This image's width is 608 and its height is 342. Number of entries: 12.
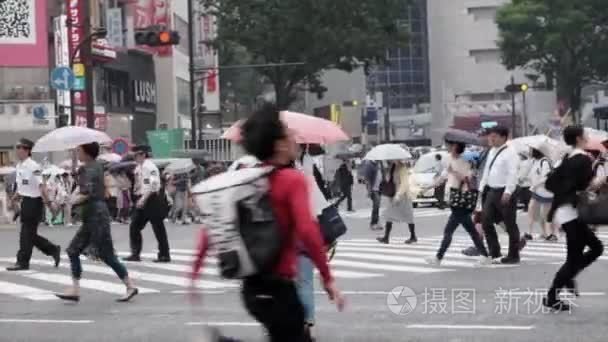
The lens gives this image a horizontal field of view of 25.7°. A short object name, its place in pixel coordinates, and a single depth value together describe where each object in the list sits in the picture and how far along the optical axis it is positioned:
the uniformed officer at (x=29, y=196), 16.89
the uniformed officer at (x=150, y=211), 17.91
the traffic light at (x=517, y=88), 57.85
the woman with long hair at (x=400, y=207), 20.88
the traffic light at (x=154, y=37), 29.17
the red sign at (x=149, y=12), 60.47
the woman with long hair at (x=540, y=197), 21.02
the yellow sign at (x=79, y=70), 47.91
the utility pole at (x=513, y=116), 79.60
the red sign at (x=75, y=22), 48.19
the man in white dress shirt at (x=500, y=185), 15.16
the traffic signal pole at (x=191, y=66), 47.44
